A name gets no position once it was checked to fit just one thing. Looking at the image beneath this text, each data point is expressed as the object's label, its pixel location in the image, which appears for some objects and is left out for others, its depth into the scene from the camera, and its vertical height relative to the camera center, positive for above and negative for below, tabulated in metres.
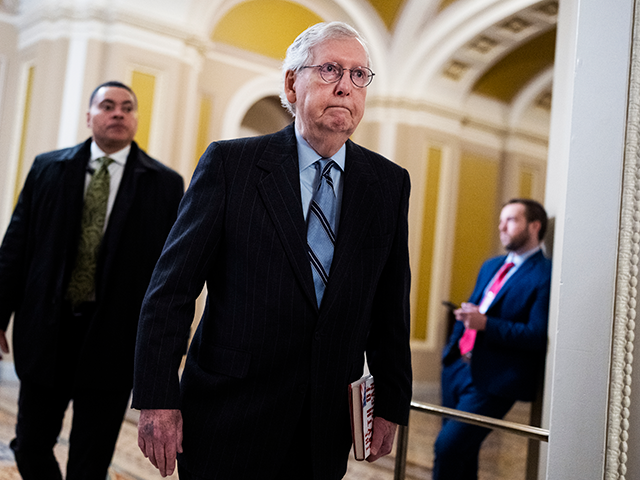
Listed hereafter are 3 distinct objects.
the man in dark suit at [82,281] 2.61 -0.10
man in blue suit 3.26 -0.22
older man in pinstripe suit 1.56 -0.07
